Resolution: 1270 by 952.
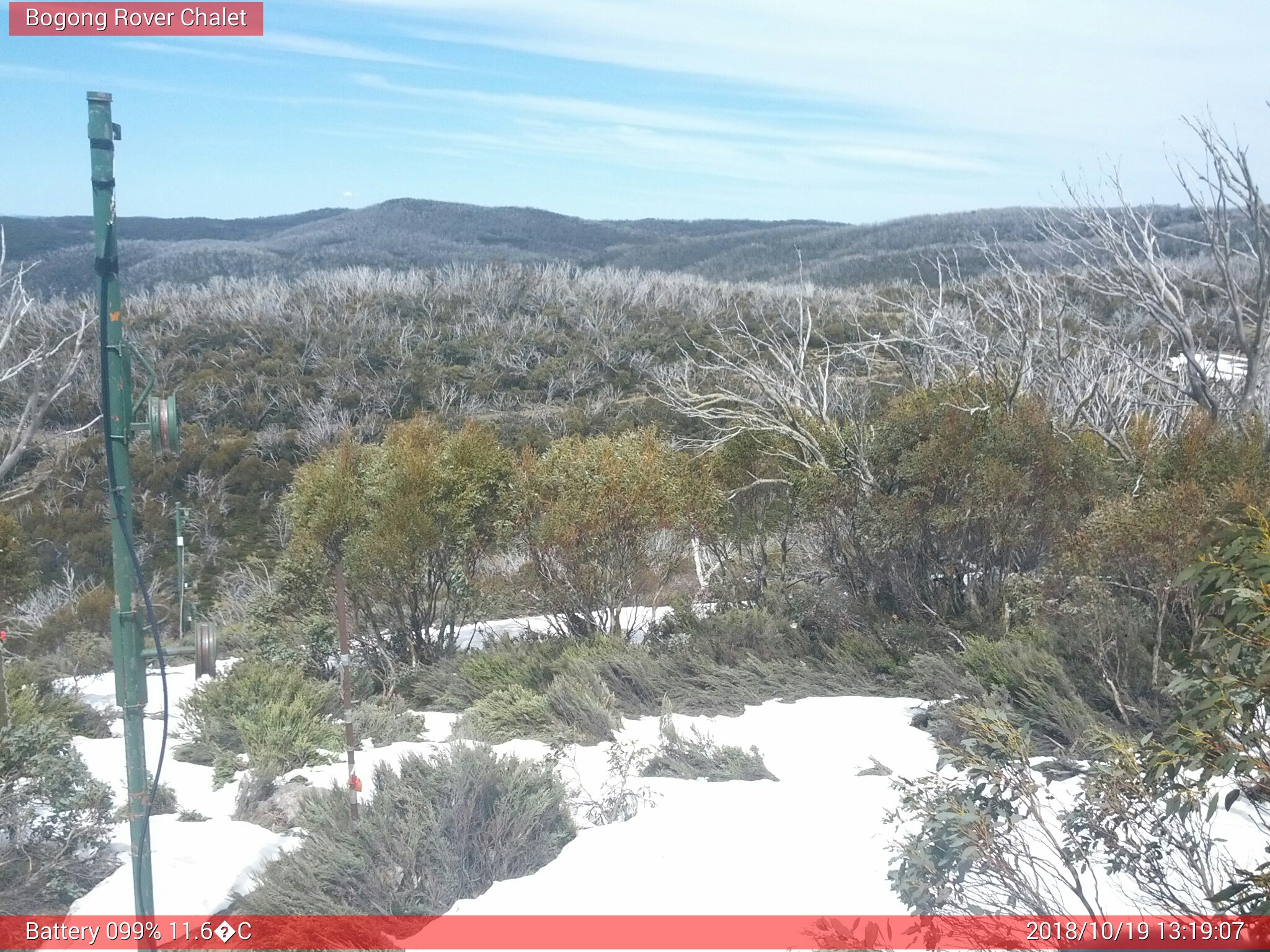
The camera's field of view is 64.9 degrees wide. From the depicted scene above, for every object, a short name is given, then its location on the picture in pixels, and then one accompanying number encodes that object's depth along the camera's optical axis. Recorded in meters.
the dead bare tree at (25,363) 9.87
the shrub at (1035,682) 6.09
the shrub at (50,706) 6.65
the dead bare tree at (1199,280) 9.10
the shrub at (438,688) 8.93
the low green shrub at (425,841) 4.52
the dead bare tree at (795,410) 10.20
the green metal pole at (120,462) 3.55
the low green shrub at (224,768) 6.64
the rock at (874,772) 5.68
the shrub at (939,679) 7.02
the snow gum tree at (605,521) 9.99
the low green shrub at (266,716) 6.86
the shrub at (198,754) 7.30
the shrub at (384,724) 7.33
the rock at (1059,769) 5.40
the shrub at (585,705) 7.09
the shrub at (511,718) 7.15
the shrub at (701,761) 5.97
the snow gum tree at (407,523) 10.02
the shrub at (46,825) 4.85
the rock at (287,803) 5.75
